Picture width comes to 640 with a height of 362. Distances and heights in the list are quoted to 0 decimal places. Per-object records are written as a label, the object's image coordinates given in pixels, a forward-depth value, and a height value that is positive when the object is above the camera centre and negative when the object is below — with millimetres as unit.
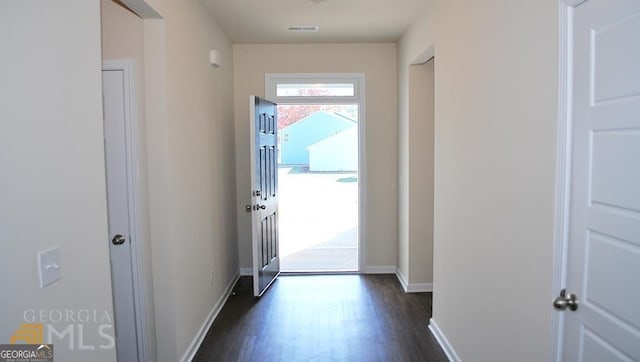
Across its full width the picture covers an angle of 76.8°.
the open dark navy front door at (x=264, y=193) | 4051 -383
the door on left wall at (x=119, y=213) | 2469 -343
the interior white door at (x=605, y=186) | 1237 -104
